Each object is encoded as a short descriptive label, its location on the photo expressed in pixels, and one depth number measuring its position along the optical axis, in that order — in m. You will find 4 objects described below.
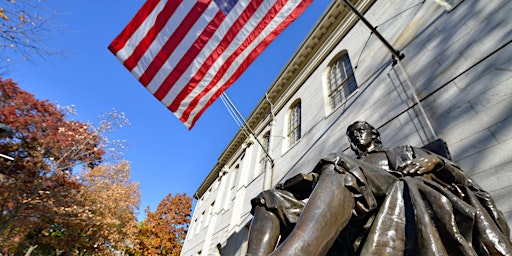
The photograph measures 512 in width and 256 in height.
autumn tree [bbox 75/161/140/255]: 12.54
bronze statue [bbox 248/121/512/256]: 1.26
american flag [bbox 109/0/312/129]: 4.05
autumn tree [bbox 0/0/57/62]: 3.82
